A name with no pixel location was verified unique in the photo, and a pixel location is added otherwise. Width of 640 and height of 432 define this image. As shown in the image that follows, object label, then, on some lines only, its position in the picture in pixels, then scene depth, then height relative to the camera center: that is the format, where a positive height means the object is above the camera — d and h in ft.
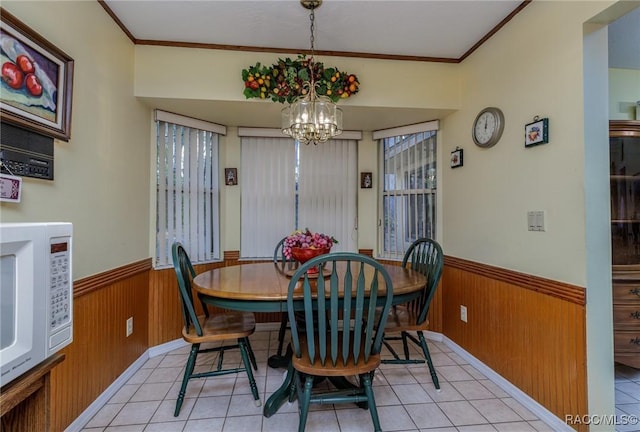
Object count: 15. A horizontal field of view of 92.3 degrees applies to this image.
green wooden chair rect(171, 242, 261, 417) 5.79 -2.21
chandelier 6.65 +2.26
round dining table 5.05 -1.20
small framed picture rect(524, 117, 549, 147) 5.77 +1.70
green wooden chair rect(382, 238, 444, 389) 6.47 -2.07
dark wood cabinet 6.51 -0.43
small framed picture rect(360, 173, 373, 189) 10.69 +1.40
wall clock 7.05 +2.24
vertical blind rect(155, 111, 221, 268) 8.68 +0.97
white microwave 2.28 -0.60
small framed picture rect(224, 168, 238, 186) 10.18 +1.47
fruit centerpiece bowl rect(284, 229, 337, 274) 6.61 -0.55
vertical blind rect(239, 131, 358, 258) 10.48 +1.02
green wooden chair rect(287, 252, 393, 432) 4.62 -1.83
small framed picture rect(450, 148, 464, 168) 8.48 +1.75
